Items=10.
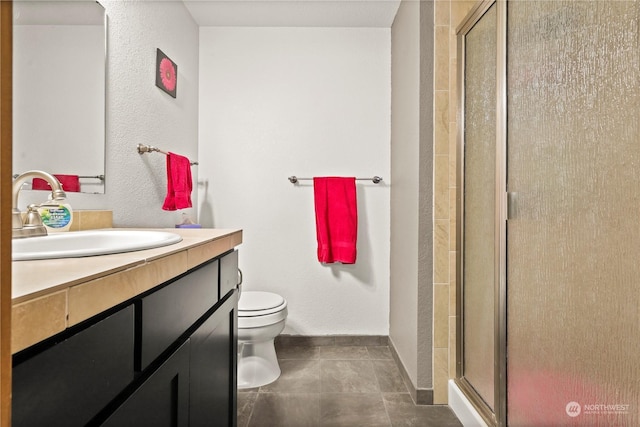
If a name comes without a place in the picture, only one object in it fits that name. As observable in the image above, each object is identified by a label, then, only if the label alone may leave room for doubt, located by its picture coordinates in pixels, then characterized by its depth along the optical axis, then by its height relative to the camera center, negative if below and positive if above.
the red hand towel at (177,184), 1.68 +0.17
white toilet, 1.66 -0.60
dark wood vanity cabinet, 0.37 -0.22
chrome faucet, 0.81 +0.00
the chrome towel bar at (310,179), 2.21 +0.26
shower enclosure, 0.75 +0.02
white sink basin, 0.57 -0.06
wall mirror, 0.95 +0.41
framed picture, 1.73 +0.78
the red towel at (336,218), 2.15 +0.00
